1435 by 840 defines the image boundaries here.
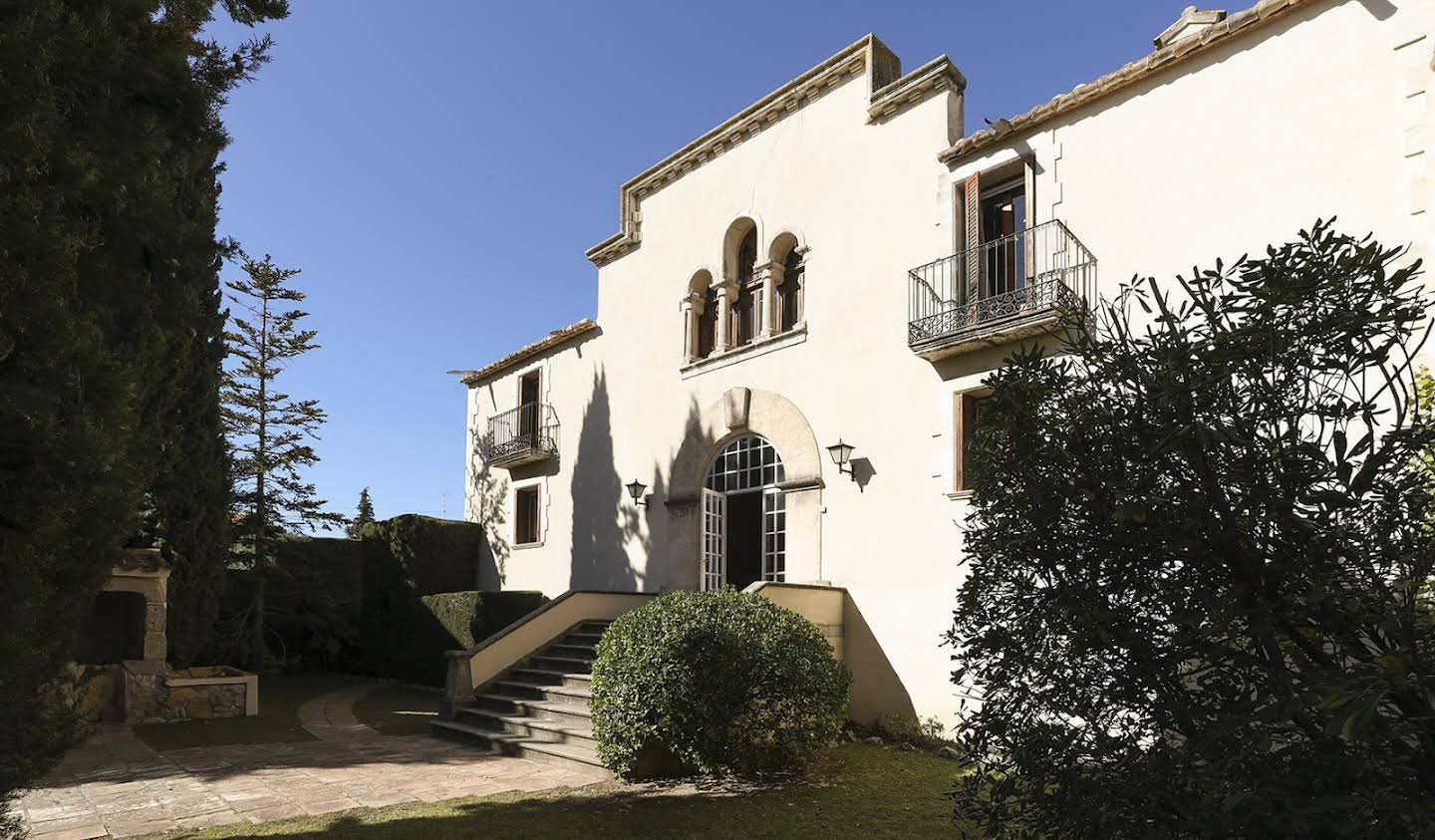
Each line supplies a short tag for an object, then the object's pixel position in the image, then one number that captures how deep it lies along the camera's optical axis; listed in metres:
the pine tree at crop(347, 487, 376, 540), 43.94
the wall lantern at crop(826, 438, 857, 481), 11.58
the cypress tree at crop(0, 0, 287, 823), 3.72
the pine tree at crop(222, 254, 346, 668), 17.28
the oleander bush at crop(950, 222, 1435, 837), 2.37
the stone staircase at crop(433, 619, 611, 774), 9.70
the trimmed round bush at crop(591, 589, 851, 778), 7.89
